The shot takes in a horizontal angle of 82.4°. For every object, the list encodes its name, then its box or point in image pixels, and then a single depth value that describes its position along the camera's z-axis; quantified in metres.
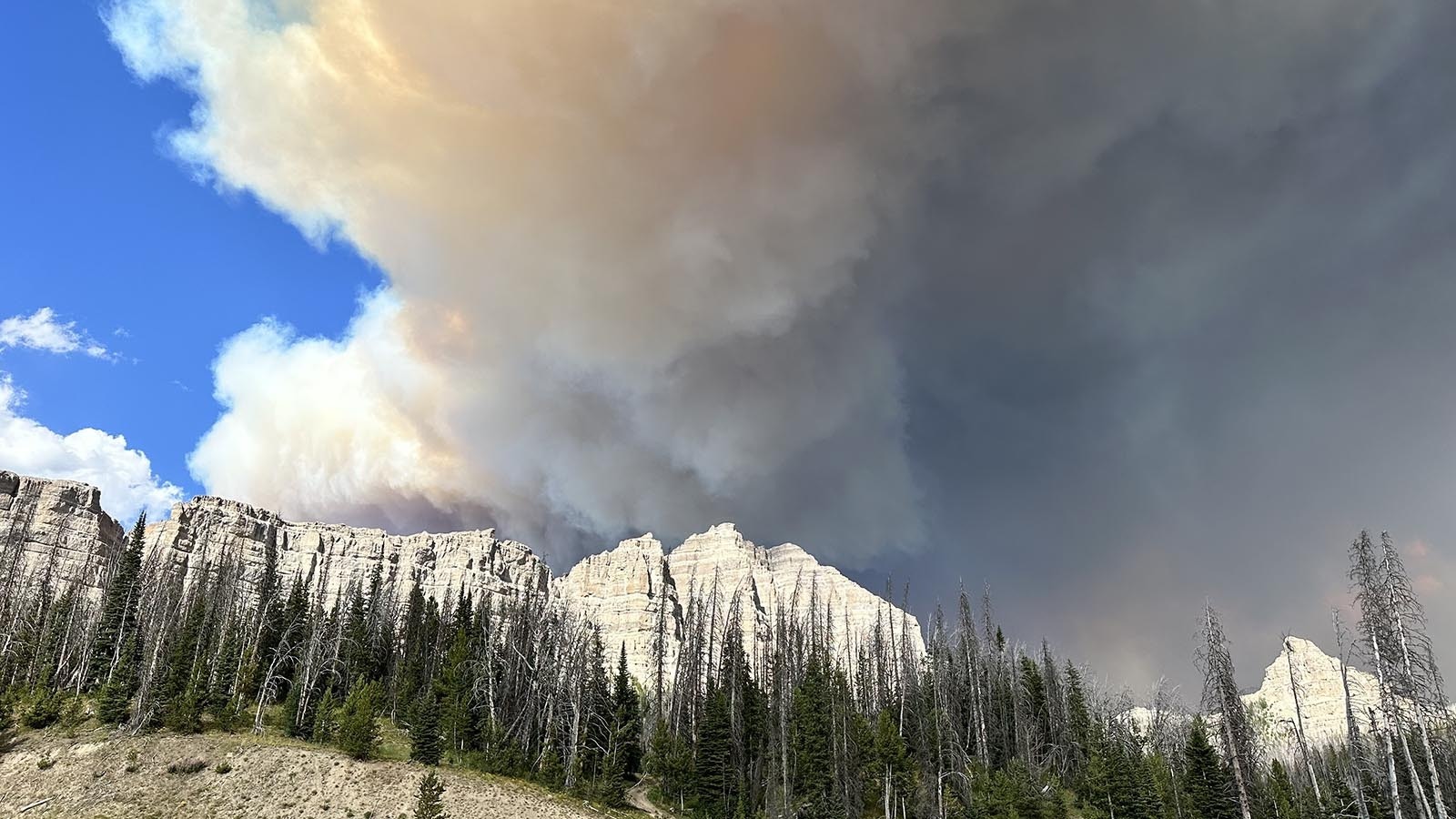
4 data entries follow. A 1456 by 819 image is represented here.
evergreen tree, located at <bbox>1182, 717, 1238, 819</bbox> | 71.38
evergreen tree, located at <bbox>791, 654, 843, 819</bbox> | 71.56
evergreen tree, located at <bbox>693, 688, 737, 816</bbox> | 77.12
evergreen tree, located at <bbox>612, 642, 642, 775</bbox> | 81.31
